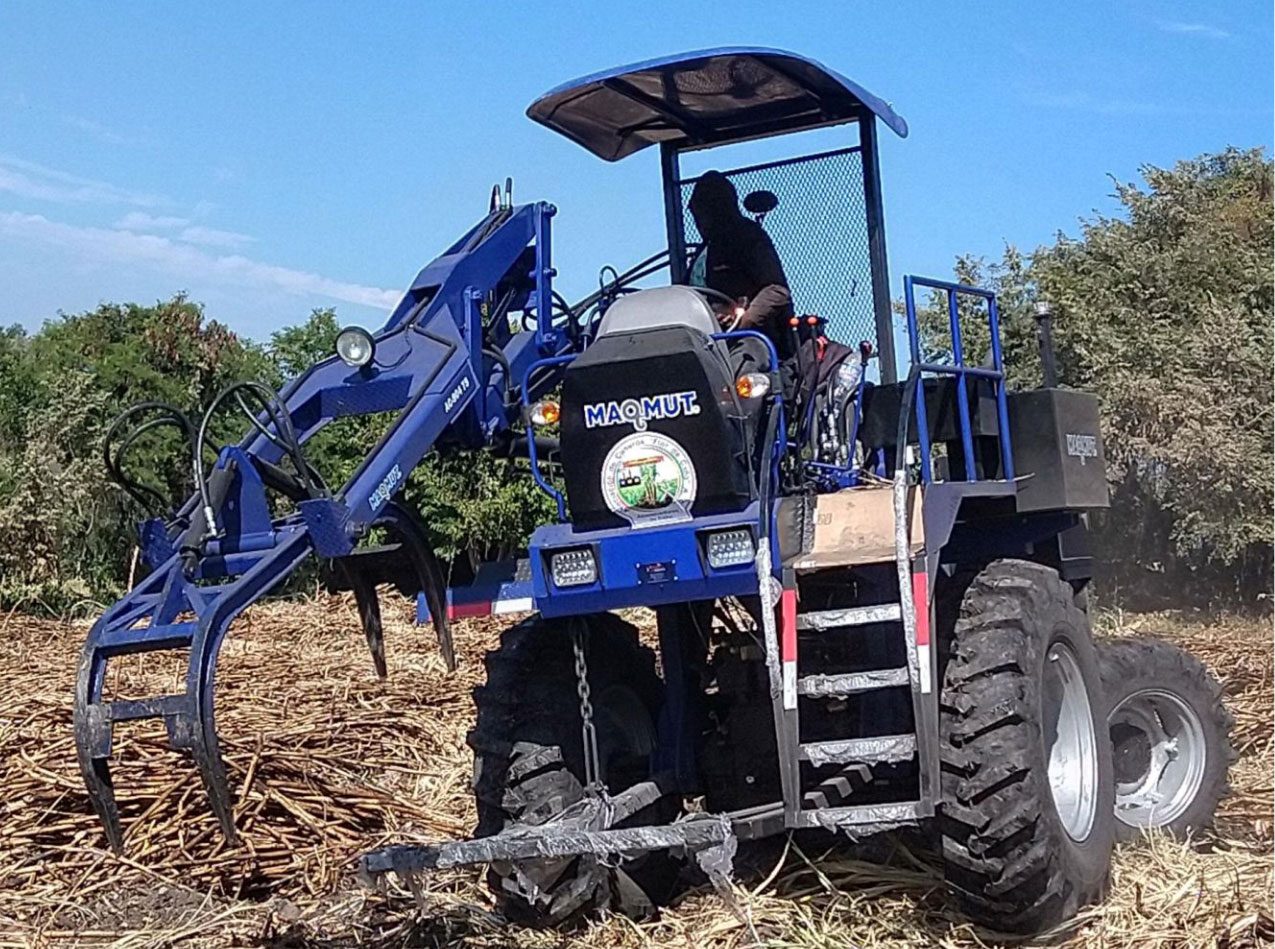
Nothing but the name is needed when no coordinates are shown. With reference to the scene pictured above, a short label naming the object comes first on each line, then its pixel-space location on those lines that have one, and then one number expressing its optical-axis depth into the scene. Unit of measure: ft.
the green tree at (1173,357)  55.93
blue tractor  17.49
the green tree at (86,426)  60.34
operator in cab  21.26
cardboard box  17.88
